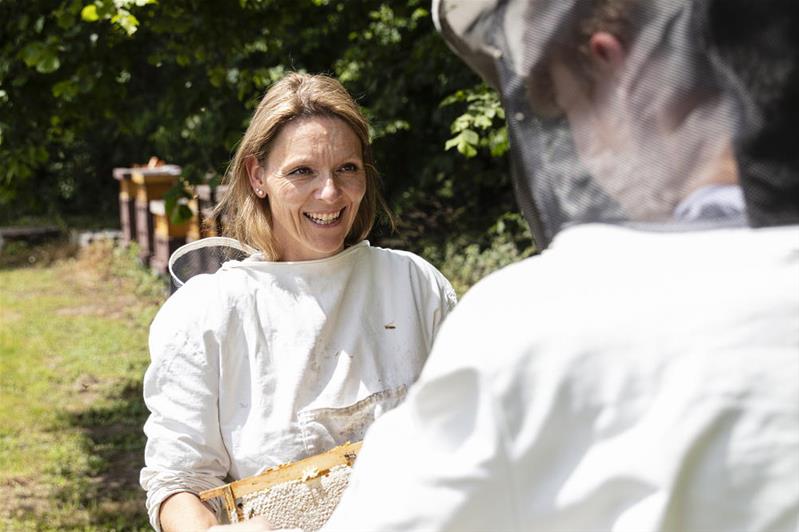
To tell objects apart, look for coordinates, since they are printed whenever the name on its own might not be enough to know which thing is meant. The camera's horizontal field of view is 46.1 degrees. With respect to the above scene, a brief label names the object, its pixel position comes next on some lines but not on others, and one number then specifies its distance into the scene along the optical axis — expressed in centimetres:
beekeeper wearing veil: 91
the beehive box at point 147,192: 1005
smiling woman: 195
